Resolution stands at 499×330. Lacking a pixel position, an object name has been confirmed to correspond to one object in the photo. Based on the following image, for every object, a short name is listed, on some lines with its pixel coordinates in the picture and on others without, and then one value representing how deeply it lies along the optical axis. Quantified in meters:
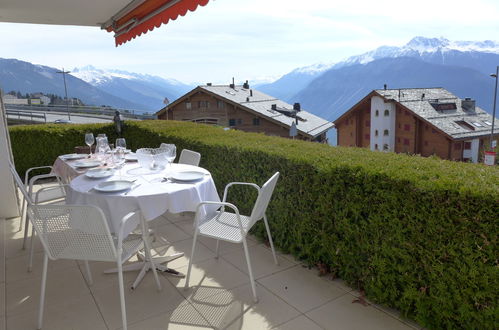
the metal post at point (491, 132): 34.09
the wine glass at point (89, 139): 4.52
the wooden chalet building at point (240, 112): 30.88
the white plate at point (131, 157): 4.05
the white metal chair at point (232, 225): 2.75
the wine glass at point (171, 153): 3.33
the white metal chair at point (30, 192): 2.87
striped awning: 3.38
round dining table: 2.69
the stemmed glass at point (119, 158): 3.63
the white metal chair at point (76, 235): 2.38
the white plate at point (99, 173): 3.18
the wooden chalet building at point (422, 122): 36.37
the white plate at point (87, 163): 4.00
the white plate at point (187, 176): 3.05
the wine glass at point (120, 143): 4.09
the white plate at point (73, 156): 4.52
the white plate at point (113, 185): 2.77
